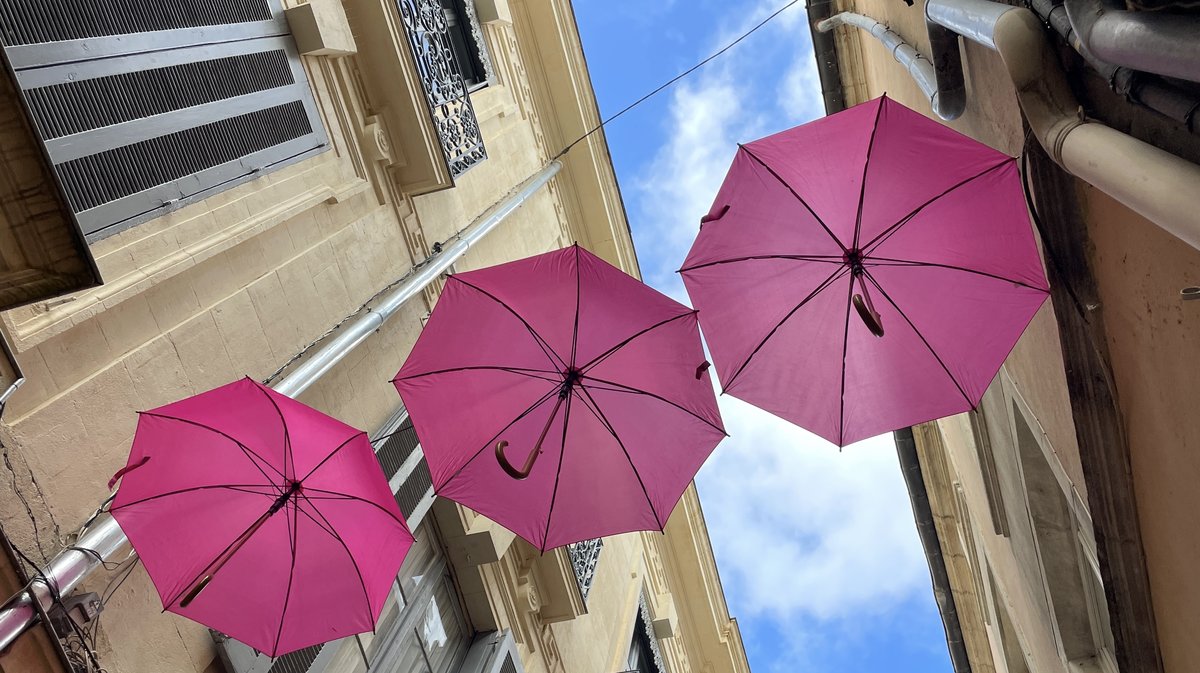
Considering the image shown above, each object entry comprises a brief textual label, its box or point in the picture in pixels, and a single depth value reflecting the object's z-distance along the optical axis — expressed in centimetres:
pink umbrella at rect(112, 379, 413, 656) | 412
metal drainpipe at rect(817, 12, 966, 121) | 527
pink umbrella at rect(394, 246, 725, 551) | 534
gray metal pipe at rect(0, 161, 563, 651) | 352
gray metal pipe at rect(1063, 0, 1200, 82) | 214
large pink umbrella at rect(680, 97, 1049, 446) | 449
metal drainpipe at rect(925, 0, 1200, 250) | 251
